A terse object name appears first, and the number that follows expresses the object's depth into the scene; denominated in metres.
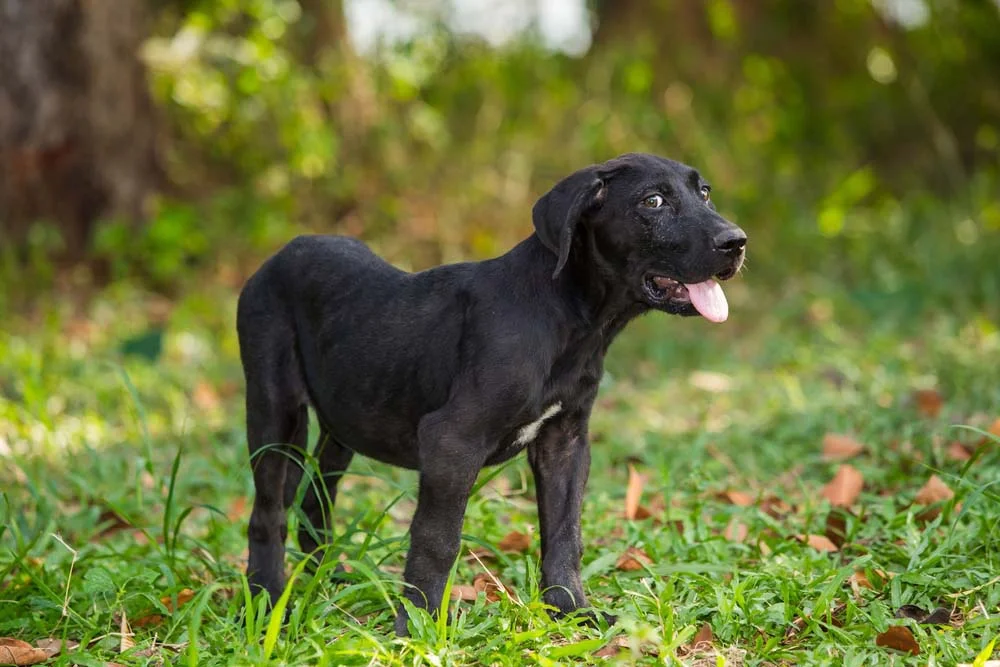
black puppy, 3.40
